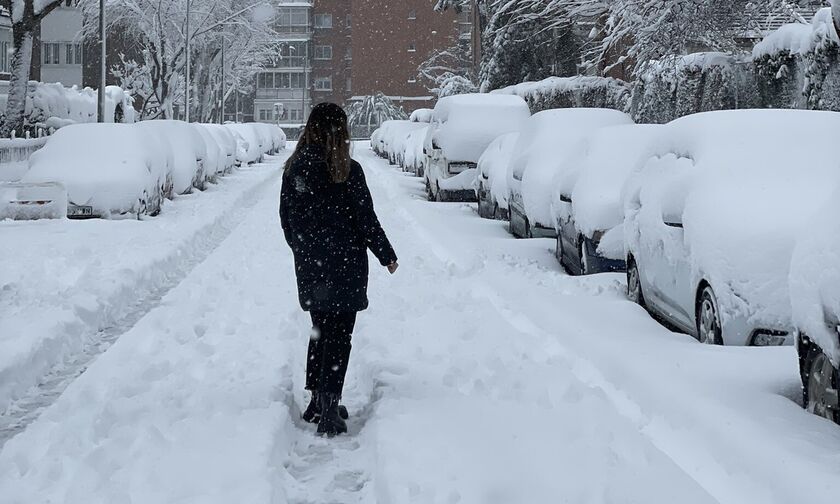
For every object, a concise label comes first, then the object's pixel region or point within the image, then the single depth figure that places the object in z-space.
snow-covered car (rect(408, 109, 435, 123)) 63.64
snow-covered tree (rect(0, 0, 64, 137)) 31.78
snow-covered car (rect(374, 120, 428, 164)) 44.47
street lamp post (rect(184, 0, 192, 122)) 45.84
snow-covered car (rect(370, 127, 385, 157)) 59.93
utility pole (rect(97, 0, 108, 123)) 30.26
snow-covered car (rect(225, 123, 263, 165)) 44.40
